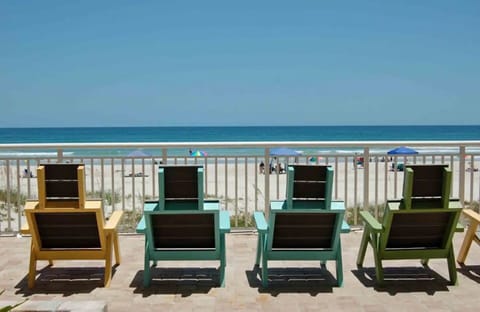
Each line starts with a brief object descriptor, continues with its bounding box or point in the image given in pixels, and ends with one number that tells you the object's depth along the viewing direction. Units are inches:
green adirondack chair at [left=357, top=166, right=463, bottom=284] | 150.0
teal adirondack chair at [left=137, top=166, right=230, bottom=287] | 152.1
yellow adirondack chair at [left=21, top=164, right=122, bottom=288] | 151.9
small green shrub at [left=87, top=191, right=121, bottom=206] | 341.9
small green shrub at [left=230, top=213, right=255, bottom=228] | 256.0
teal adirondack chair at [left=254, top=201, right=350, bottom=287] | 153.6
